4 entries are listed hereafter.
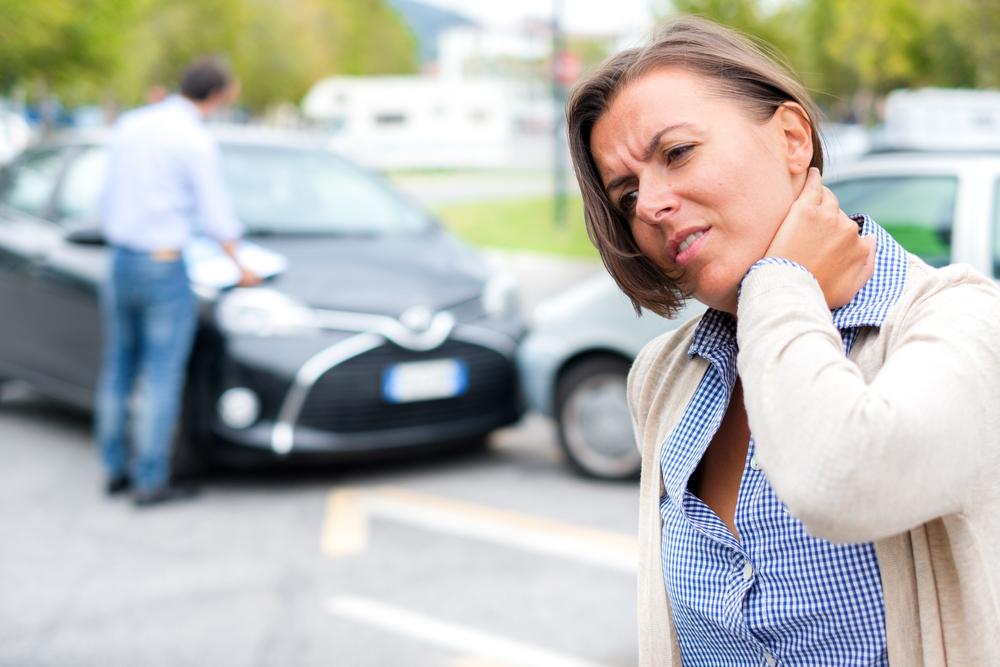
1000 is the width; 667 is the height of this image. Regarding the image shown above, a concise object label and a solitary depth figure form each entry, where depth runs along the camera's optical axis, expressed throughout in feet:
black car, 17.65
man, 17.25
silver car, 15.17
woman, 3.51
